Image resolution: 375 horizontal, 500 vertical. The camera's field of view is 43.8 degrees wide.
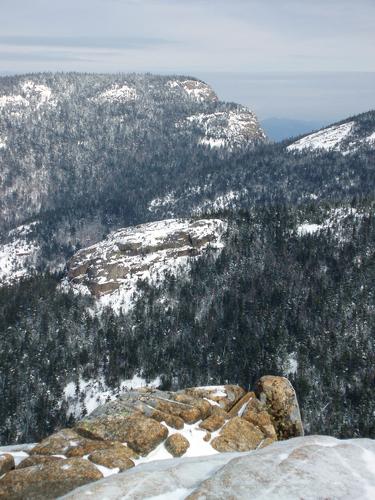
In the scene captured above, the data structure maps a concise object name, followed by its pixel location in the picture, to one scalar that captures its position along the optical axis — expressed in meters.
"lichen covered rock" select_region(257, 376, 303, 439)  48.44
